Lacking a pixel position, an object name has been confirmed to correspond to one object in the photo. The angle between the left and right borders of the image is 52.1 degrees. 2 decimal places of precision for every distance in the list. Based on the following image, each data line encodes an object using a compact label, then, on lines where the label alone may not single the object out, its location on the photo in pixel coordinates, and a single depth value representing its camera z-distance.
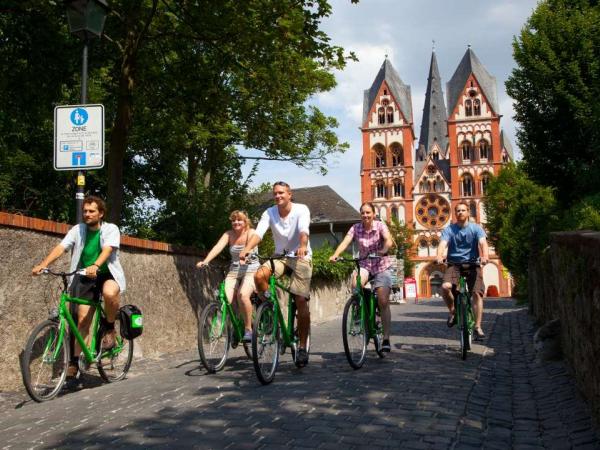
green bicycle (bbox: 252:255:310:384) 5.67
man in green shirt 6.09
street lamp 7.35
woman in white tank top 6.78
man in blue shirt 8.05
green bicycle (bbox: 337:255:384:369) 6.59
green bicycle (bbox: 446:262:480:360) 7.52
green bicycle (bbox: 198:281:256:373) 6.48
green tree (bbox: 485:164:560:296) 18.16
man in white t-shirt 6.40
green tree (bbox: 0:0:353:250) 10.85
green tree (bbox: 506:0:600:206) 16.88
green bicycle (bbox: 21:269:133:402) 5.32
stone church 75.44
